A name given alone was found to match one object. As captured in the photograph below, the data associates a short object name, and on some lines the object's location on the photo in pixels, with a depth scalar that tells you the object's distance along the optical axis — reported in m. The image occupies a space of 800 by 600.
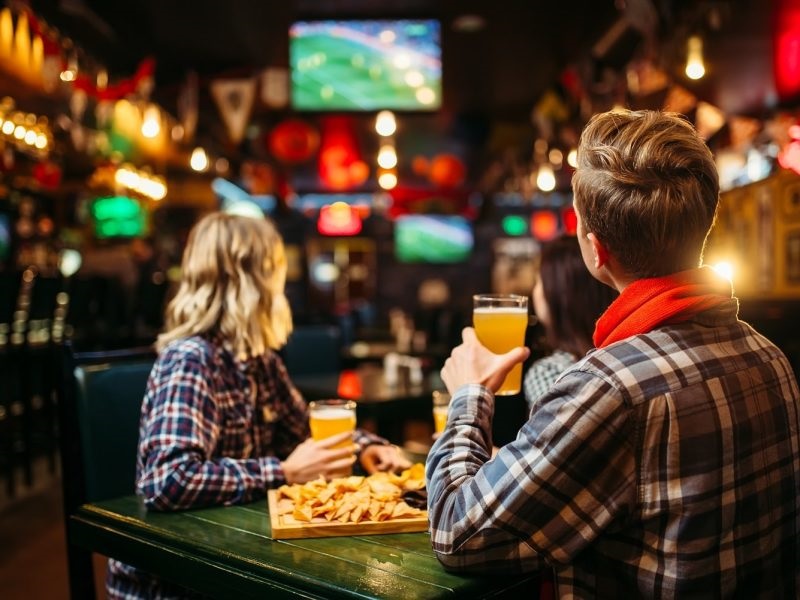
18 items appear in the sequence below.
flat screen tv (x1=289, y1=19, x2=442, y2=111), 5.54
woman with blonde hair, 1.74
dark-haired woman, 2.36
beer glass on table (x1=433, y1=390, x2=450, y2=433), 2.03
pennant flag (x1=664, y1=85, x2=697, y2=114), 6.74
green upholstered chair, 2.04
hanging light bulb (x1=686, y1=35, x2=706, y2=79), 4.16
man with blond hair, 1.12
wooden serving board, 1.49
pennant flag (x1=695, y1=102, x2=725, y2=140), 7.69
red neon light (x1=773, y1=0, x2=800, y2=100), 4.98
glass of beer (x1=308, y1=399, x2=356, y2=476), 1.89
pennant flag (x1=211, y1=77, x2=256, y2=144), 6.42
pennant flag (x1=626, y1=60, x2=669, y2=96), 6.60
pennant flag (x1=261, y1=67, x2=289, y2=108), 6.88
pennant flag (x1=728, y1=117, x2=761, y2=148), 8.49
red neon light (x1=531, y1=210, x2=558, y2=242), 17.88
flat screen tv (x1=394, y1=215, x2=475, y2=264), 18.39
